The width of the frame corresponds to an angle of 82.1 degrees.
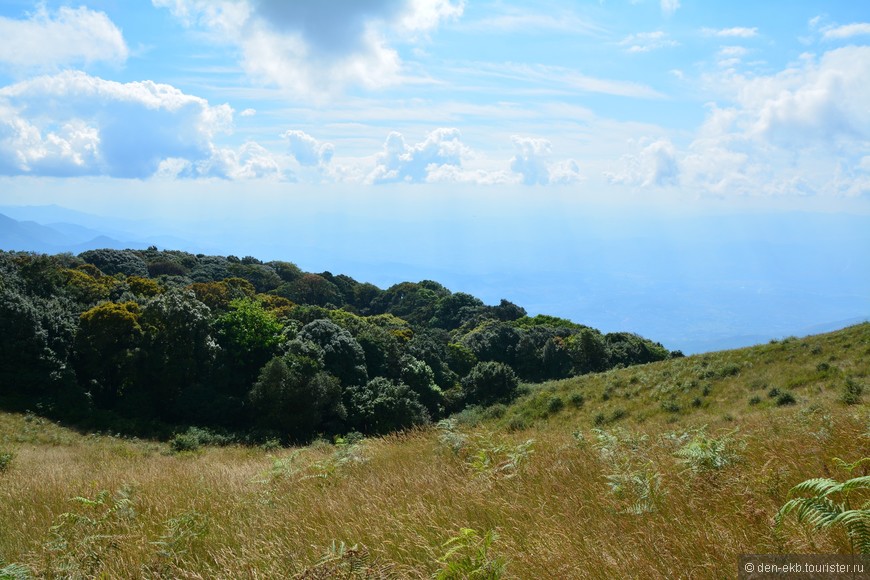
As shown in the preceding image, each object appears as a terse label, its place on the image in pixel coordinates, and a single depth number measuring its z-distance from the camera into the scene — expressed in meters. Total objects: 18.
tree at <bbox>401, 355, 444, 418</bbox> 33.94
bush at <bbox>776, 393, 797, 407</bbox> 15.76
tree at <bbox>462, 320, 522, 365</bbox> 51.66
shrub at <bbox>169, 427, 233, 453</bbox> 19.94
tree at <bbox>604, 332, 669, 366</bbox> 44.72
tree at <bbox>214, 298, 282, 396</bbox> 30.36
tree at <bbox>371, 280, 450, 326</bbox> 77.88
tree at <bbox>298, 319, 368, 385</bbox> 32.09
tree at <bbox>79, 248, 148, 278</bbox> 60.05
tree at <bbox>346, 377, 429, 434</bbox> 27.70
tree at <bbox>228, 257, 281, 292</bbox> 70.50
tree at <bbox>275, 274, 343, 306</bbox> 68.25
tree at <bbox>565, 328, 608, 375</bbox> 42.50
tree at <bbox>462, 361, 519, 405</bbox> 32.94
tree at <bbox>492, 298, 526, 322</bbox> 73.81
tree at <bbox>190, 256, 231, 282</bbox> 66.32
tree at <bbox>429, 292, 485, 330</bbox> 73.69
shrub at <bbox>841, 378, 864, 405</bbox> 11.63
